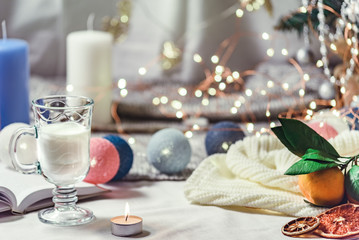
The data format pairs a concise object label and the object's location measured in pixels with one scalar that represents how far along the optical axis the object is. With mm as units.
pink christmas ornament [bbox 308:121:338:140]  1341
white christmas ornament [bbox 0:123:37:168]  1302
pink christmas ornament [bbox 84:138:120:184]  1274
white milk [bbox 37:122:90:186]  1136
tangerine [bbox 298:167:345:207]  1181
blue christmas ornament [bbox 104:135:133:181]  1321
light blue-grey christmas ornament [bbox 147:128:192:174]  1343
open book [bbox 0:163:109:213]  1186
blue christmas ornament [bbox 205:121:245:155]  1389
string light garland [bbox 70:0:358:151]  1633
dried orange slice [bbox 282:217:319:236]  1140
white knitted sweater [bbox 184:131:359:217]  1213
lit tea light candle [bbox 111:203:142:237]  1126
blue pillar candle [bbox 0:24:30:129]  1442
